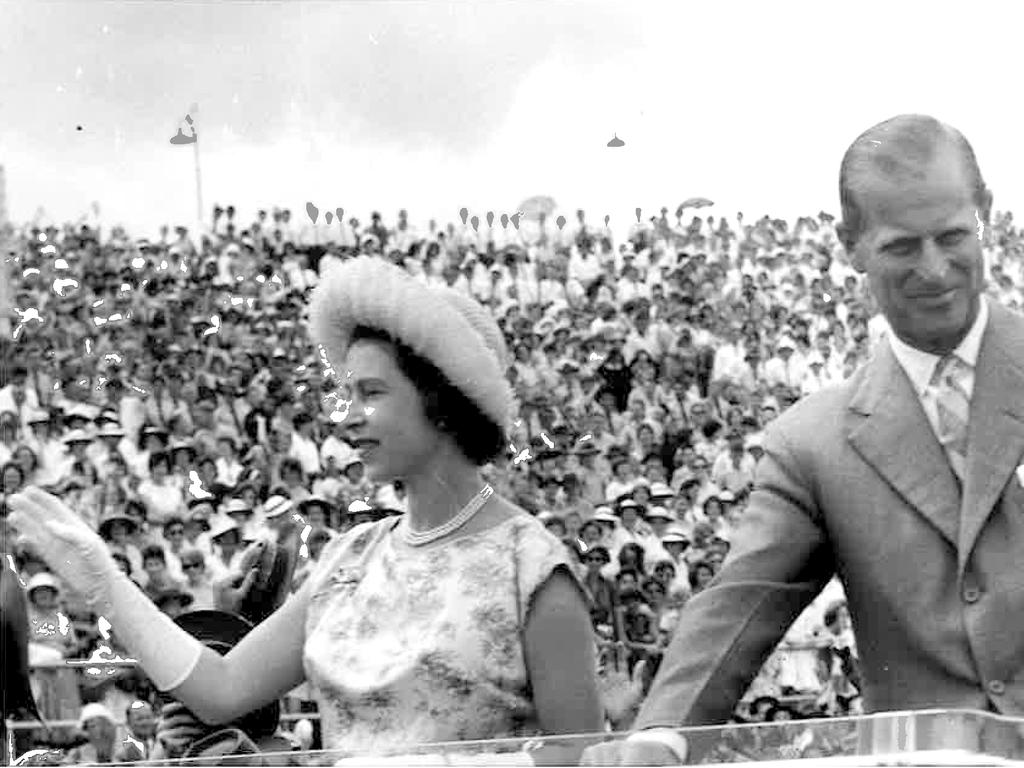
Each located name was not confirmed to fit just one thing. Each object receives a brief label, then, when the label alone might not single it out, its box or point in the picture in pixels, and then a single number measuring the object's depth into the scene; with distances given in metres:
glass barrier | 2.45
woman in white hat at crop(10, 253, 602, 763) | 3.62
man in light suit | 3.27
